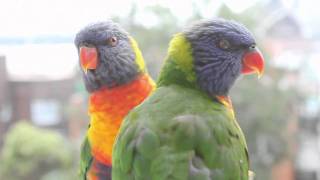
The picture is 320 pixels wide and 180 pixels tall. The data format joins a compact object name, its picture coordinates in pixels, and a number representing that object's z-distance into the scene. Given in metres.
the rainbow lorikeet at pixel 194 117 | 0.64
